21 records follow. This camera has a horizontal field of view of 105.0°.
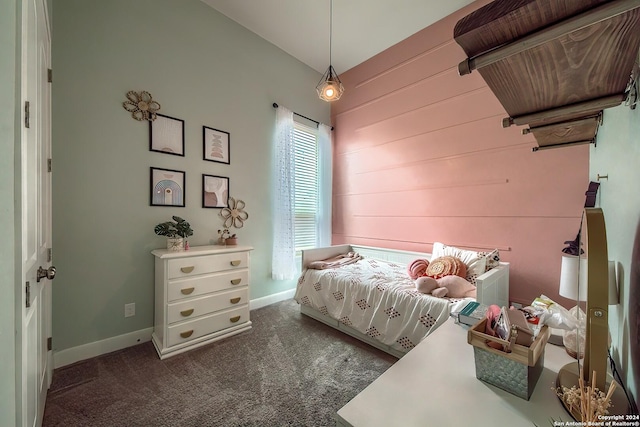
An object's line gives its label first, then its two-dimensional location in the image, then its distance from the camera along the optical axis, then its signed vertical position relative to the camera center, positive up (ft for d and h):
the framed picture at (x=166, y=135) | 7.64 +2.39
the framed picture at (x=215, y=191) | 8.74 +0.68
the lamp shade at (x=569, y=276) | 4.80 -1.28
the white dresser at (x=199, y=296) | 6.70 -2.58
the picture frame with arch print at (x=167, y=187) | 7.63 +0.72
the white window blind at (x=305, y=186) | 11.89 +1.21
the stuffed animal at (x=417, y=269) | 8.18 -1.93
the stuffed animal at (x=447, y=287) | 6.57 -2.06
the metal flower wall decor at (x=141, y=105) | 7.23 +3.12
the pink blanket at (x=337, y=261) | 9.39 -2.09
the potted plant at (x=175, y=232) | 7.31 -0.67
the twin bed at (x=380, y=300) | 6.28 -2.61
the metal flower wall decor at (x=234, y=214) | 9.30 -0.15
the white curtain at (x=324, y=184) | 12.71 +1.39
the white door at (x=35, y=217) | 2.82 -0.13
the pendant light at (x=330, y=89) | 7.69 +3.88
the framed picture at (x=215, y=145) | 8.74 +2.39
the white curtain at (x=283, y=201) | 10.70 +0.42
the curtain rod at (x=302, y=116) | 10.77 +4.57
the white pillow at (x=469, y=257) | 7.36 -1.47
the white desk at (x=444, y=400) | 1.91 -1.62
